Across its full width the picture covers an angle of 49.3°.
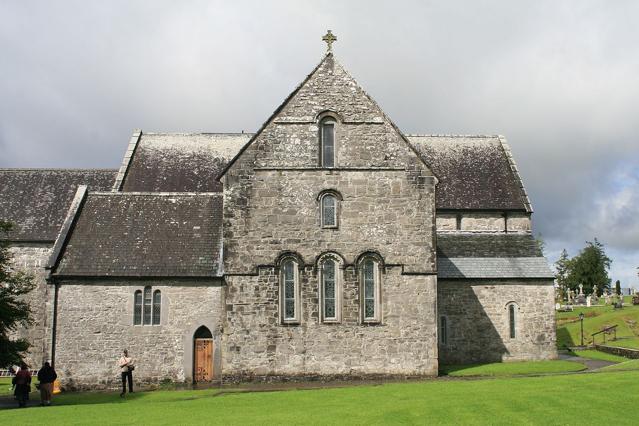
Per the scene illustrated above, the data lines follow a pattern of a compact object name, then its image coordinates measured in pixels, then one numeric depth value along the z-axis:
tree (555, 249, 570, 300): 92.69
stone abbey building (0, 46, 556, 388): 30.94
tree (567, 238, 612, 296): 90.19
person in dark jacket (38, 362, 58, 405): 26.25
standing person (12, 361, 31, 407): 25.98
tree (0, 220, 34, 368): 25.97
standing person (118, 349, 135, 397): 28.28
